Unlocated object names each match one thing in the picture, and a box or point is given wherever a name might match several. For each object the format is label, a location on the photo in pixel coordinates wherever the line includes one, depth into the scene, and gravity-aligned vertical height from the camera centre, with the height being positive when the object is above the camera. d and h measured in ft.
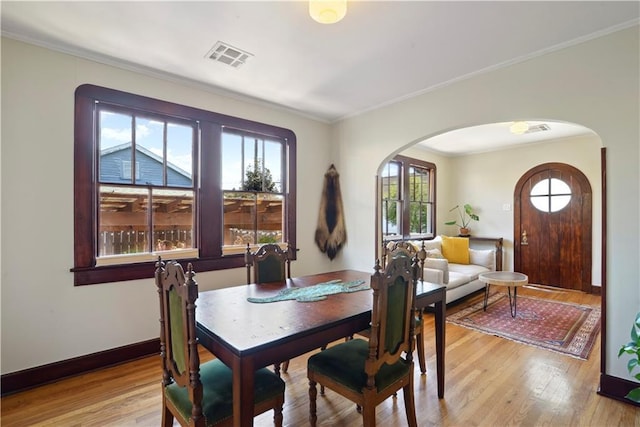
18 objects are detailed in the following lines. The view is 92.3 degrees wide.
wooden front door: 17.08 -0.89
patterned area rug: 10.37 -4.45
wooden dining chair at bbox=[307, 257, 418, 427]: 5.24 -2.85
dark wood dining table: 4.37 -1.92
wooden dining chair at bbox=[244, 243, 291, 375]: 8.71 -1.48
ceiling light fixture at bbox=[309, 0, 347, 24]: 5.64 +3.80
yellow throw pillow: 17.58 -2.19
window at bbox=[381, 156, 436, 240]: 17.97 +0.85
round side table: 12.77 -2.90
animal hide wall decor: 14.25 -0.38
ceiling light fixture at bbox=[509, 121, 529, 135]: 13.06 +3.64
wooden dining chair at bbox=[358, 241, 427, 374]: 8.37 -1.57
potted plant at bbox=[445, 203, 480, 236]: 20.80 -0.42
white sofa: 13.84 -2.96
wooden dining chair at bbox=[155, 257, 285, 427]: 4.50 -2.73
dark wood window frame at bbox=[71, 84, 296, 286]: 8.57 +1.00
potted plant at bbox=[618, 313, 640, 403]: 5.42 -2.61
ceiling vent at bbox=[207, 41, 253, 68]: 8.25 +4.47
